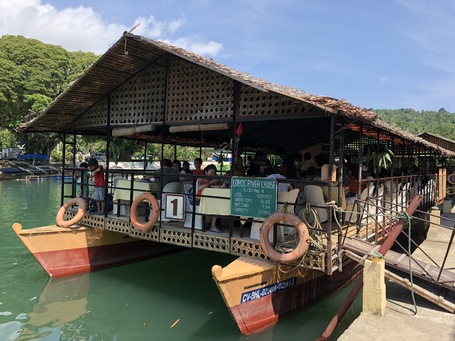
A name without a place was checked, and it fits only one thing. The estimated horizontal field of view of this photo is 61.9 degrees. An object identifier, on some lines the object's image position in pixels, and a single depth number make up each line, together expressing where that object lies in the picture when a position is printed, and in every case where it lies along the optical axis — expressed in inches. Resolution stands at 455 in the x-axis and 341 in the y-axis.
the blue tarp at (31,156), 1493.2
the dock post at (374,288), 196.2
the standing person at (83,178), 356.8
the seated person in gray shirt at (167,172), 313.1
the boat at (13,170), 1338.1
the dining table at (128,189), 318.0
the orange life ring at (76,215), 339.9
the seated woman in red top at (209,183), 282.0
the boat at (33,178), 1320.0
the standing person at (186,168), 373.9
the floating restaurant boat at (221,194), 228.7
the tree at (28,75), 1227.9
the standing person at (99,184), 348.5
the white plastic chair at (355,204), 308.8
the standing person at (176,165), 338.9
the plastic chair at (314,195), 267.4
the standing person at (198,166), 317.9
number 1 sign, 287.4
